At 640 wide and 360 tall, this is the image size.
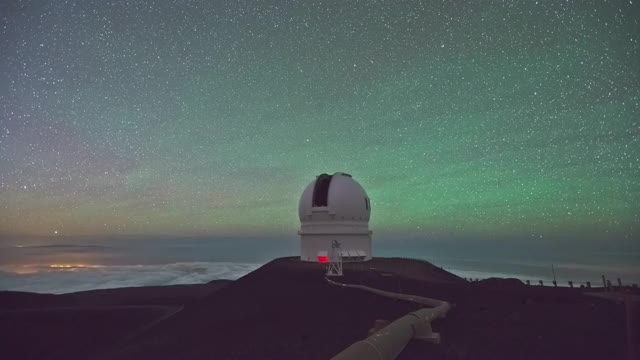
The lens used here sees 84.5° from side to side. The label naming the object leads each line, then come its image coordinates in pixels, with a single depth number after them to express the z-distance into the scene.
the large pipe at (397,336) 6.57
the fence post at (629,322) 8.95
